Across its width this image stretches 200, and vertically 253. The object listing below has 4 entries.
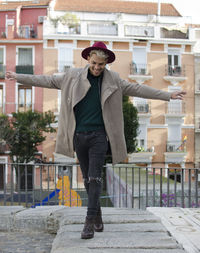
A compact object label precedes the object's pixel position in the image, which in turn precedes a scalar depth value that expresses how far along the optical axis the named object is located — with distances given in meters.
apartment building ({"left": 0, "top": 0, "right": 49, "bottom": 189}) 25.69
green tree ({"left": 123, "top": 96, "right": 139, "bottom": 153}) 22.39
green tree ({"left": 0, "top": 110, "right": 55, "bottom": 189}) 20.88
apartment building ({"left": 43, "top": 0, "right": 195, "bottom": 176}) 26.11
